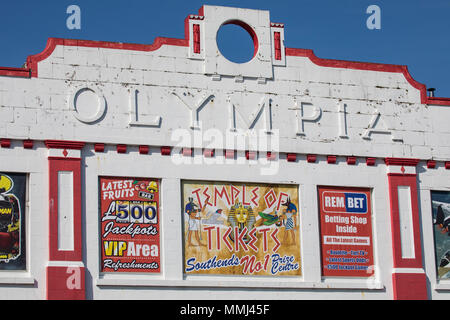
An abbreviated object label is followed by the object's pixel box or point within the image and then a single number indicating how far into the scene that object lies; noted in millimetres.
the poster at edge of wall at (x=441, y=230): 33438
